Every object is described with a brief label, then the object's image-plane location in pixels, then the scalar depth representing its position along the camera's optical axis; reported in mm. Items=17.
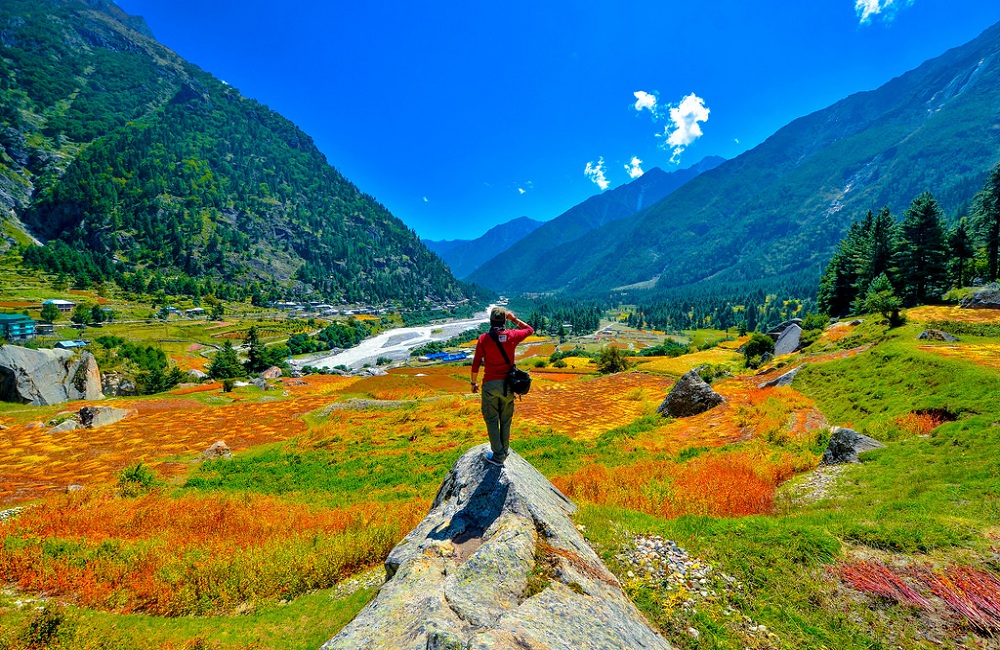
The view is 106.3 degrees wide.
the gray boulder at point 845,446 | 11695
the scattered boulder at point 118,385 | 47000
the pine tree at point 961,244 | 50000
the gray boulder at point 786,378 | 25484
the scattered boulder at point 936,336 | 21784
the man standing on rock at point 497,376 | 7570
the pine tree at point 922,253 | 44375
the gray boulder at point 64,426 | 25623
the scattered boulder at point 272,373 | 62494
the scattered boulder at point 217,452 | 19750
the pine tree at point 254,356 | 70875
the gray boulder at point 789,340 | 41750
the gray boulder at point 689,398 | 22500
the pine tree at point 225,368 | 63562
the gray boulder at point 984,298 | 30062
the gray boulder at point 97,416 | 26844
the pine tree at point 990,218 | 44094
